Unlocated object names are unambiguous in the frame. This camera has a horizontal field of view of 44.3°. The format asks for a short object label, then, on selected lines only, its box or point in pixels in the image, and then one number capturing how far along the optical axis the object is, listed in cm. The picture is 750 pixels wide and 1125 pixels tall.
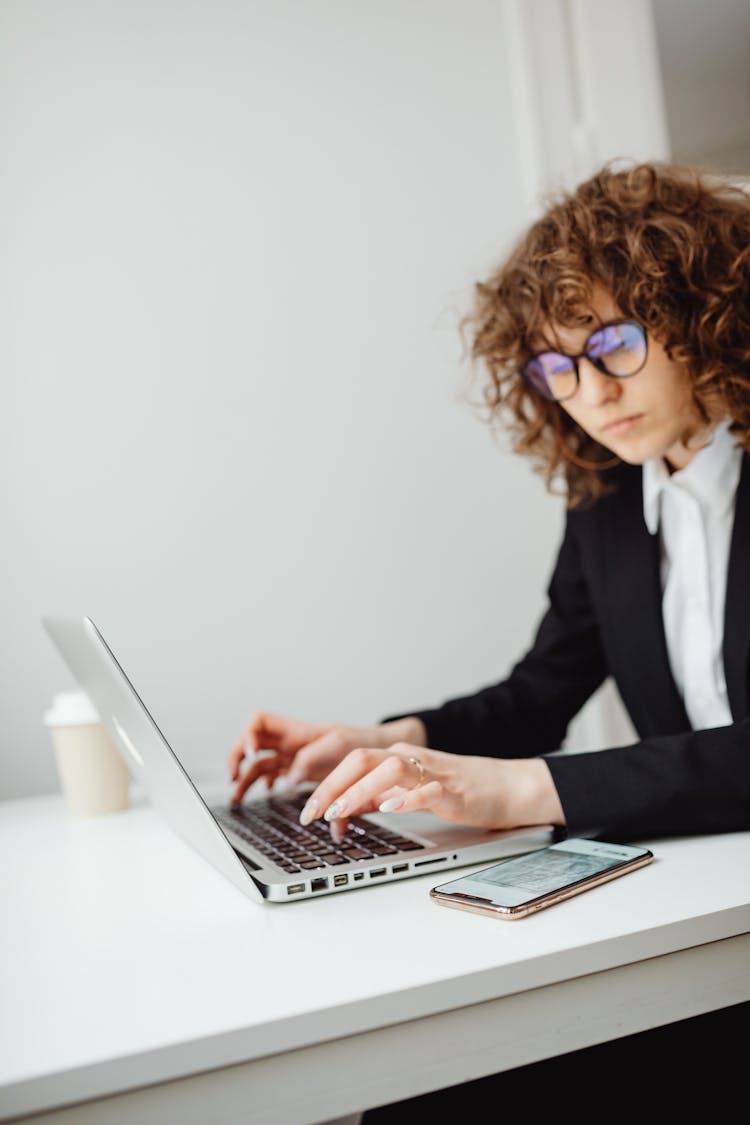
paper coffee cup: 120
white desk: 51
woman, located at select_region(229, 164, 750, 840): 116
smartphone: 67
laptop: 73
